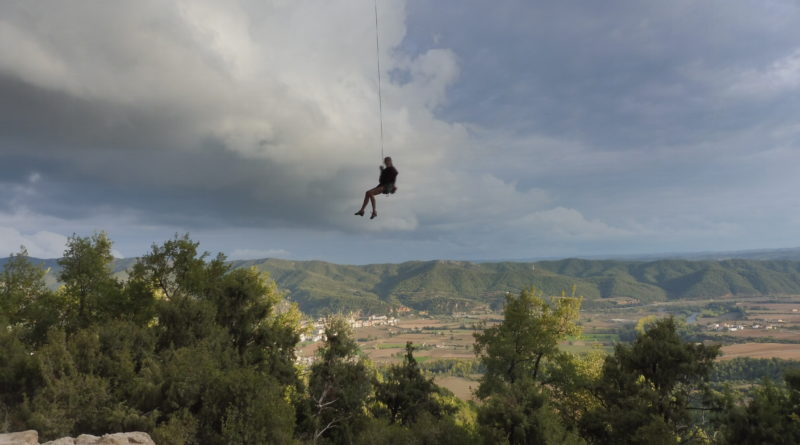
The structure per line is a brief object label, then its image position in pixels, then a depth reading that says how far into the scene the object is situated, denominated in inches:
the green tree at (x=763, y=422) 855.7
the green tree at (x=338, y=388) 1323.8
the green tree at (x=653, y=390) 945.5
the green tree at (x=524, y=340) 1200.2
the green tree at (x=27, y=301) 1355.8
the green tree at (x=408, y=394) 1424.7
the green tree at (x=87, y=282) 1382.9
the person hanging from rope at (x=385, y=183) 743.1
